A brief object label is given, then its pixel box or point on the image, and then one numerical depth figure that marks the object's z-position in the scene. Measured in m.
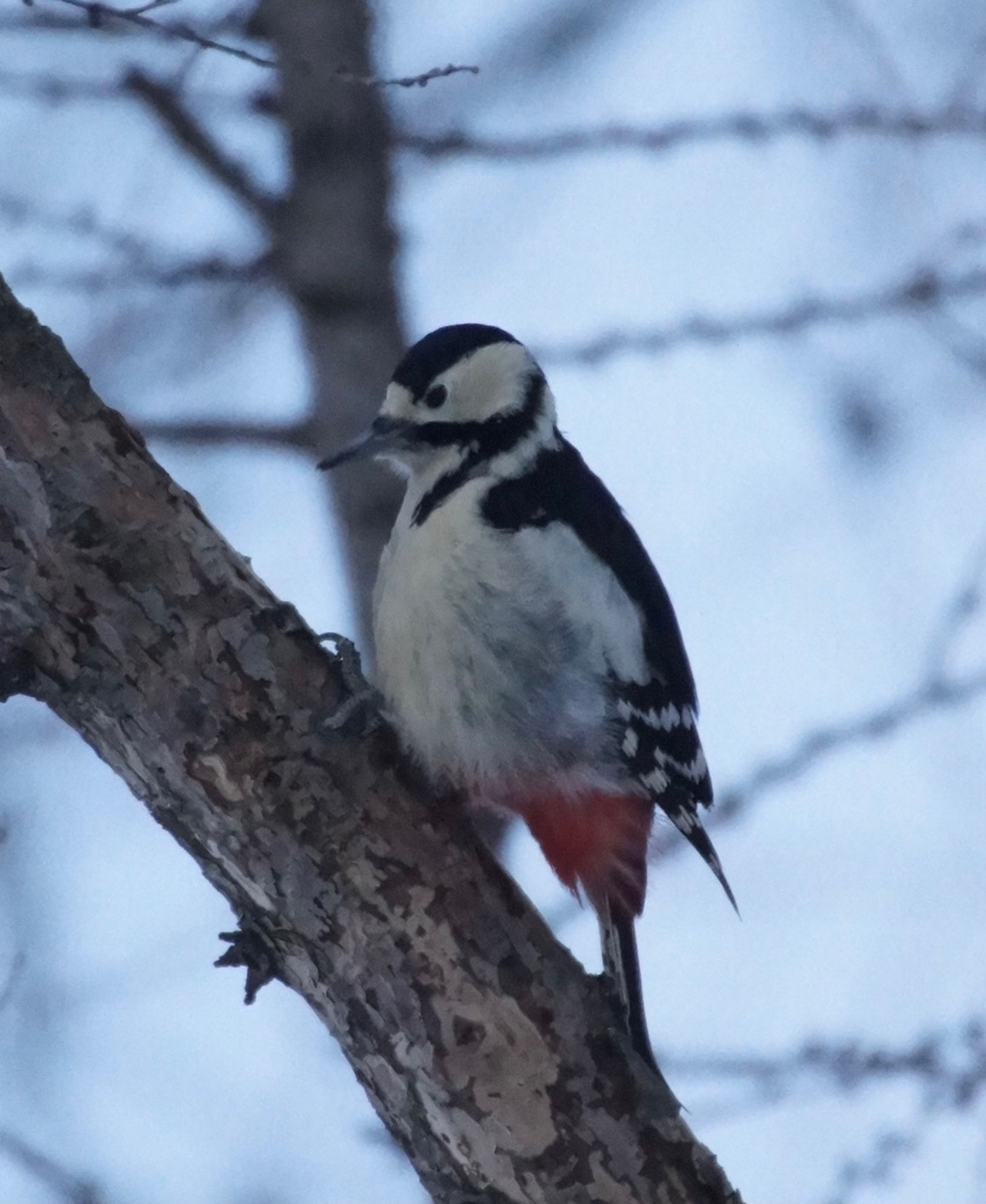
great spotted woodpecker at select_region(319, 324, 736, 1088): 6.00
